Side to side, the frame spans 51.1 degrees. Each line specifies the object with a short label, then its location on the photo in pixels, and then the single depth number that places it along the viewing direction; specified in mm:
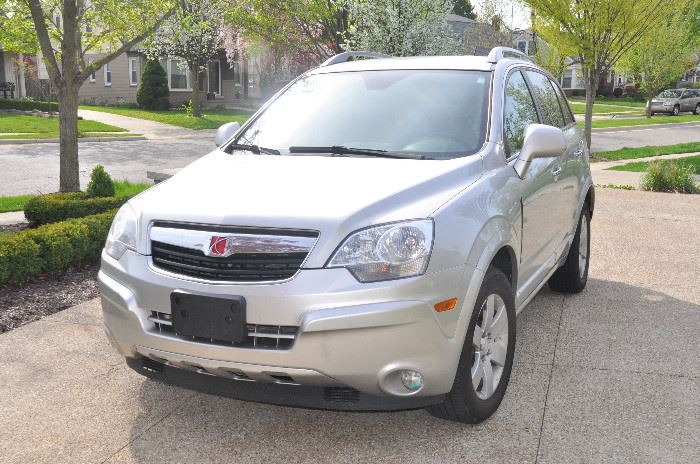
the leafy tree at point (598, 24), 16734
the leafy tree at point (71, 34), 9211
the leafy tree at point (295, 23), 18656
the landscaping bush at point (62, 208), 8305
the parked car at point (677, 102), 42125
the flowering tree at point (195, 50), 31531
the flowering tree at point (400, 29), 16016
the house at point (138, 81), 40062
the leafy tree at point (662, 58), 36625
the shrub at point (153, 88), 36281
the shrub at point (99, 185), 9039
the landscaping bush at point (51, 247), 6078
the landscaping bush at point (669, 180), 12250
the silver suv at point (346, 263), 3064
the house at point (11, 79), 39656
